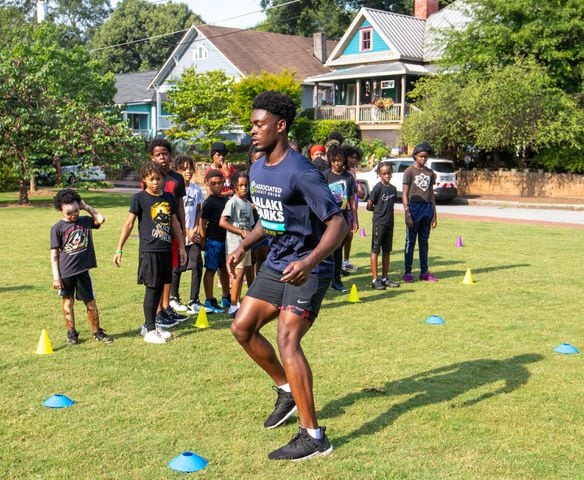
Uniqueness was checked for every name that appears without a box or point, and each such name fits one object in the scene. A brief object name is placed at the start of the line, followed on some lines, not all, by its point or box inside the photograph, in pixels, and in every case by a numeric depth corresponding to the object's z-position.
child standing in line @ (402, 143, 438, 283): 10.73
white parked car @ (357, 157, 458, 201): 27.78
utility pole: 44.80
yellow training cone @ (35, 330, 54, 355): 6.86
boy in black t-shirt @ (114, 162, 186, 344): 7.38
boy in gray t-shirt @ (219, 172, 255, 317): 8.31
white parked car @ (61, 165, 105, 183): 26.59
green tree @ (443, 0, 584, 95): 31.38
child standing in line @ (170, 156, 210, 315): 8.64
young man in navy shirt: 4.56
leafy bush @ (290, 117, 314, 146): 42.84
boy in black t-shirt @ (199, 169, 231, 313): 8.66
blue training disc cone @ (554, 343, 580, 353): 7.04
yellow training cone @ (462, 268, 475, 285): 10.78
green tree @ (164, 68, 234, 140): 41.47
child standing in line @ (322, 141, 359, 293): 9.95
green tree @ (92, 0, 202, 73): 77.19
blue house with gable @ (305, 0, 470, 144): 42.15
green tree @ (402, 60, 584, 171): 29.67
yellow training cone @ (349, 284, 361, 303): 9.45
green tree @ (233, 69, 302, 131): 41.72
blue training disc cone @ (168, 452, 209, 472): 4.32
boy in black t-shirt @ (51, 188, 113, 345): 7.04
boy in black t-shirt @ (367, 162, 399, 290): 10.39
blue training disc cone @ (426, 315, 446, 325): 8.24
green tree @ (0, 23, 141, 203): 24.48
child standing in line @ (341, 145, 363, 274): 10.36
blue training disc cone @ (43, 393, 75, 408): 5.45
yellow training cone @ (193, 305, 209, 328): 8.02
